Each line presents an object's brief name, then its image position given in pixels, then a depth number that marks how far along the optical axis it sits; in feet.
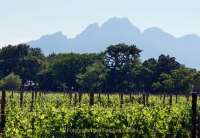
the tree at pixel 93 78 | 266.77
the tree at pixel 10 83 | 255.70
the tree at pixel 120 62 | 269.44
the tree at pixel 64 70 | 278.26
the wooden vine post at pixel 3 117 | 46.96
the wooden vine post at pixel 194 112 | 44.91
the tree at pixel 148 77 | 266.22
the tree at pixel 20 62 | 301.96
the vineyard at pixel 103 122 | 42.24
